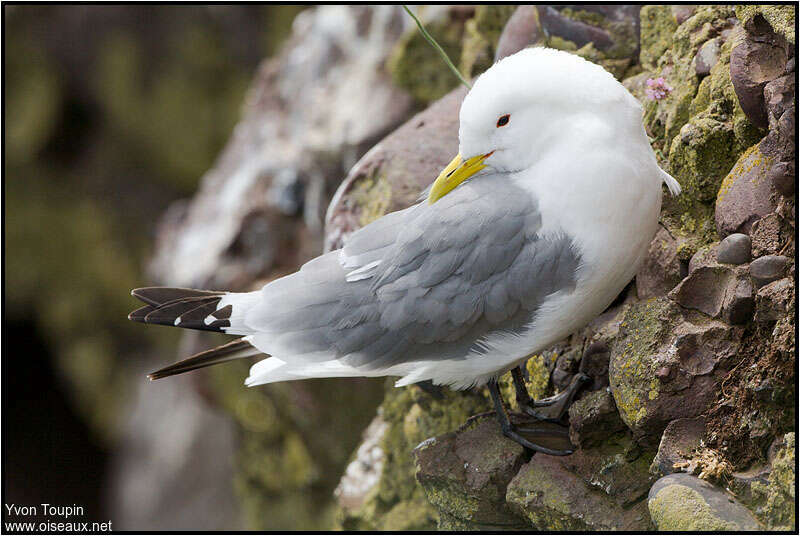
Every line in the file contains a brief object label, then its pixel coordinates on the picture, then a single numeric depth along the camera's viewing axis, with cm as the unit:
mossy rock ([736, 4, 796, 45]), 843
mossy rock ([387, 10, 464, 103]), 888
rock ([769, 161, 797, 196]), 842
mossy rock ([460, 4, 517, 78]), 880
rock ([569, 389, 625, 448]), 847
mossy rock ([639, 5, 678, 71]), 859
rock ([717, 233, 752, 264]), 844
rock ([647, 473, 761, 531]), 838
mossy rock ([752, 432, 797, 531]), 837
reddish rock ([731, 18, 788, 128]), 844
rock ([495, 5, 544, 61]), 869
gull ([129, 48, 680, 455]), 844
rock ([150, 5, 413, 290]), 895
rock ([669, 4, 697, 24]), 858
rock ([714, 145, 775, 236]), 844
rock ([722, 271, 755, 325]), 842
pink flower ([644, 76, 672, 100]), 855
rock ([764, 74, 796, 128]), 842
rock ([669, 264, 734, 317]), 844
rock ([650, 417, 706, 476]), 842
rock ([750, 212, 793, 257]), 842
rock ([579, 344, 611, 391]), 851
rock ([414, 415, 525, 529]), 850
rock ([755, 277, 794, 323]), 840
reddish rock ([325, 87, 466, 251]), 867
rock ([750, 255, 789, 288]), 841
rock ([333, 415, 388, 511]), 875
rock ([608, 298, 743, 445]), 842
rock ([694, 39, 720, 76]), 852
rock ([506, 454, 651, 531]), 844
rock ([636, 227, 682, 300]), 850
